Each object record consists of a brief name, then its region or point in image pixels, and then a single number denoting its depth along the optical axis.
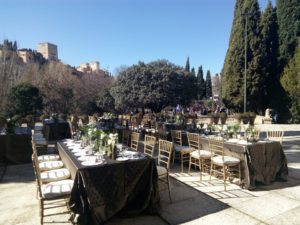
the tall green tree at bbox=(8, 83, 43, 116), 12.23
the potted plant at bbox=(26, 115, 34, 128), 7.69
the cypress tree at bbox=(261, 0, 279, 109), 18.88
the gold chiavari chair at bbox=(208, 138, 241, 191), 4.57
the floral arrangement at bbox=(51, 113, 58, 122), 9.16
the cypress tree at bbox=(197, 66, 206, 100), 42.20
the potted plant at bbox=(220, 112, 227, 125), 13.14
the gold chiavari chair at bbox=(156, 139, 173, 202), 4.08
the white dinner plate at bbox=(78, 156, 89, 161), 3.67
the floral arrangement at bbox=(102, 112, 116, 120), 9.25
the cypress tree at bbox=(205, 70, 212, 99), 45.44
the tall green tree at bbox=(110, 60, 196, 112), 14.37
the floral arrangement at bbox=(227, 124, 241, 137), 5.50
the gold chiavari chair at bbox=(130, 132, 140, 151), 5.39
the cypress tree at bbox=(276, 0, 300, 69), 18.41
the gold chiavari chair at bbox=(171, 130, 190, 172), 5.80
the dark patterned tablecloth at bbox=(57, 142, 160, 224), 3.15
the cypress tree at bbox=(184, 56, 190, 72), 45.33
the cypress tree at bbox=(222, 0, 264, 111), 18.62
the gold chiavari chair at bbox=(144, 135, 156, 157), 4.60
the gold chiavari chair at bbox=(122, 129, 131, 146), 6.20
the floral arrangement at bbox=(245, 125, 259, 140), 5.03
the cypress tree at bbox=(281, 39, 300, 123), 14.73
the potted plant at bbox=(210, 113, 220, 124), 13.14
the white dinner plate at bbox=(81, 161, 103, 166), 3.36
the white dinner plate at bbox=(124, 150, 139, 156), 3.97
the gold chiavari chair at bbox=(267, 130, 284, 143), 5.32
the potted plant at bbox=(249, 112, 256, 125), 14.34
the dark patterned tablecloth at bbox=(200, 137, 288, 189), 4.54
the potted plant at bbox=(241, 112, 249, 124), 14.34
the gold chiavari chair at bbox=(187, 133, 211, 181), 5.18
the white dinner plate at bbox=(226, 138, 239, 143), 5.02
